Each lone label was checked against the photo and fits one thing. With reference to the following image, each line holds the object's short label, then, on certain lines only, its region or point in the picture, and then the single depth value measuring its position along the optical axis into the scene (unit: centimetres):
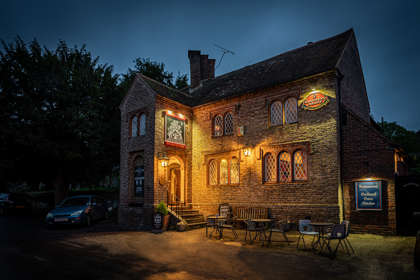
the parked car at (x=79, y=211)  1366
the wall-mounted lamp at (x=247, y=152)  1447
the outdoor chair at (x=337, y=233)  761
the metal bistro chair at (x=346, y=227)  774
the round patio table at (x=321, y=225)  832
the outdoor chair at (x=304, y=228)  847
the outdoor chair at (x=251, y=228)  959
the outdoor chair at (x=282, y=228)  940
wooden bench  1336
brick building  1181
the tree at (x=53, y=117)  1852
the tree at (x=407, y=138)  3475
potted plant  1348
